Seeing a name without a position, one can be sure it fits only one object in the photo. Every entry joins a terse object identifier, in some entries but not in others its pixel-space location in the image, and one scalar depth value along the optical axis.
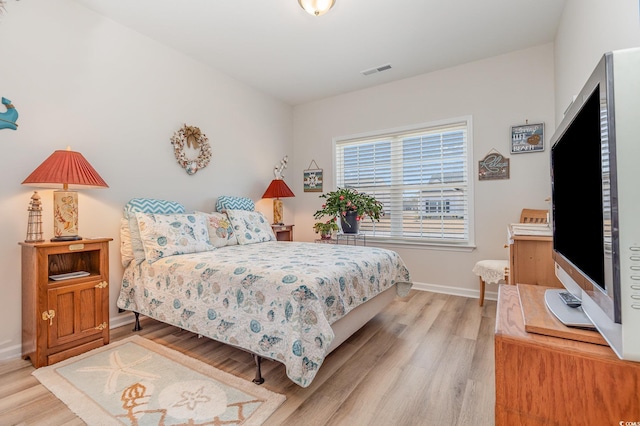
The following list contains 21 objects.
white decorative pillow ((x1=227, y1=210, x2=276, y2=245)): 3.25
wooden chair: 2.78
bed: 1.63
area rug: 1.48
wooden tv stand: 0.75
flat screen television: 0.66
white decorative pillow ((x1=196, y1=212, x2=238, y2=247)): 2.99
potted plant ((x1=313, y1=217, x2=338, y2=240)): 3.91
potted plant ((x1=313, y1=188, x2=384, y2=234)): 3.72
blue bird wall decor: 2.03
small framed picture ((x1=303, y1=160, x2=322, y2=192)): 4.59
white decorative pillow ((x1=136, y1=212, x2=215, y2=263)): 2.44
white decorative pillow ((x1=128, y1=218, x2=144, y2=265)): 2.53
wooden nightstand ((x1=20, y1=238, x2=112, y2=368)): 1.94
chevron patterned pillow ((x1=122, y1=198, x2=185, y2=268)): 2.54
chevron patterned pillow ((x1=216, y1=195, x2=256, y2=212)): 3.49
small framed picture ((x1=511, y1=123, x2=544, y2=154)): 3.08
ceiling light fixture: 2.20
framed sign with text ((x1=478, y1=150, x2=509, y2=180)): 3.26
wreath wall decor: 3.17
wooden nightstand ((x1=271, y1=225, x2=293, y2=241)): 4.14
